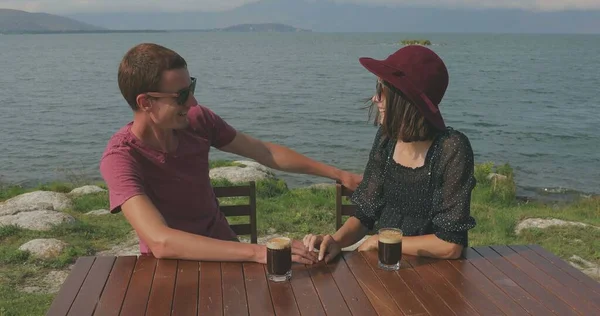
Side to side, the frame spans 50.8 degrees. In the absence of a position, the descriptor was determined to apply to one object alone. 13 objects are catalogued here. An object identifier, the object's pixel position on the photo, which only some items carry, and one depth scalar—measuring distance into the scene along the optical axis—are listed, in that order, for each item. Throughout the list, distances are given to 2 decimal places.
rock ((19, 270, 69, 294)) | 5.96
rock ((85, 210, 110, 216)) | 9.07
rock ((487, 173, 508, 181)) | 12.37
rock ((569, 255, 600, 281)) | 6.61
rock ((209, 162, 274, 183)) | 11.16
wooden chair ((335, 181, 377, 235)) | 4.52
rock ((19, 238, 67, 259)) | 6.80
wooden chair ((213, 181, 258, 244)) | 4.64
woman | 3.24
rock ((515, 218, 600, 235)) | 8.34
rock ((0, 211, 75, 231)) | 7.93
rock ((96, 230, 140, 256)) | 7.18
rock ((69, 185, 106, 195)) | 10.79
